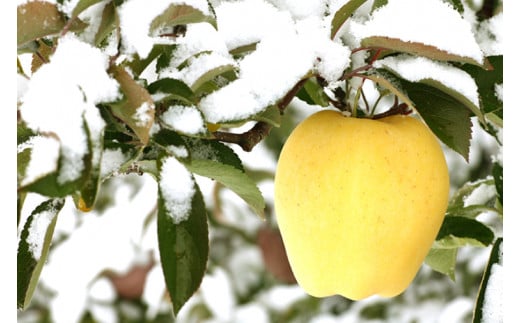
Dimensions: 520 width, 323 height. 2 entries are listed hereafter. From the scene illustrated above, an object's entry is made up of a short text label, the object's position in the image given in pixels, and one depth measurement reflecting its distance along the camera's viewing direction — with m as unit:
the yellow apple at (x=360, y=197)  1.04
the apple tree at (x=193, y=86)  0.96
